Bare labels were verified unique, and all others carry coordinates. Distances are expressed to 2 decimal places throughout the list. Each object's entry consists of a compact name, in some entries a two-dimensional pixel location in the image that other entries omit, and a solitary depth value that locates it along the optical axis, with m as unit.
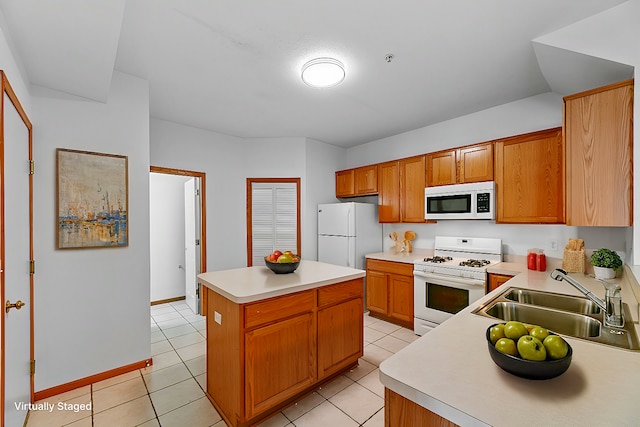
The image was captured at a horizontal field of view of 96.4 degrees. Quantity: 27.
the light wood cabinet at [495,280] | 2.73
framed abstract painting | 2.27
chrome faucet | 1.29
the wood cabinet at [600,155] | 1.90
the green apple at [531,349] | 0.87
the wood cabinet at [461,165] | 3.18
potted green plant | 2.25
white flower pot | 2.24
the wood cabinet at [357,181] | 4.35
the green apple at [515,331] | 0.96
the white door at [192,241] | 4.05
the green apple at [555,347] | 0.88
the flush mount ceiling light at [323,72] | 2.31
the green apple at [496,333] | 1.00
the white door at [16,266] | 1.58
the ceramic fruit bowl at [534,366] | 0.85
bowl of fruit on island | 2.34
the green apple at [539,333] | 0.95
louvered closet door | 4.41
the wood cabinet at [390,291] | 3.51
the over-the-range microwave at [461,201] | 3.11
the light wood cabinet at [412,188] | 3.75
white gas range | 2.92
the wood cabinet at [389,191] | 4.03
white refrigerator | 4.07
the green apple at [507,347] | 0.92
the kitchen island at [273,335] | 1.81
